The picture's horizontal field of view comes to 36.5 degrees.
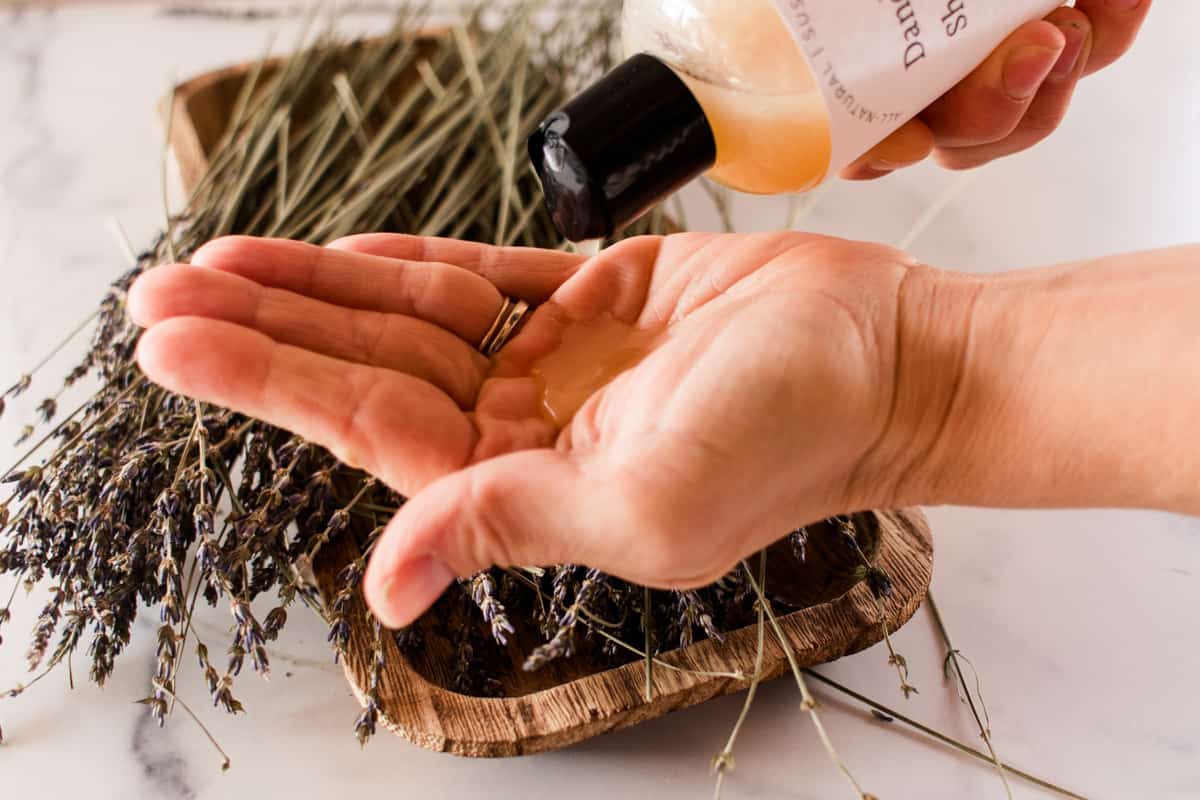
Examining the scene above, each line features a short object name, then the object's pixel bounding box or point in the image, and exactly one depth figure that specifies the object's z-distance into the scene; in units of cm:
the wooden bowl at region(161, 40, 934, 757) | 38
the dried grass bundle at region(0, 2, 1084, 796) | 39
